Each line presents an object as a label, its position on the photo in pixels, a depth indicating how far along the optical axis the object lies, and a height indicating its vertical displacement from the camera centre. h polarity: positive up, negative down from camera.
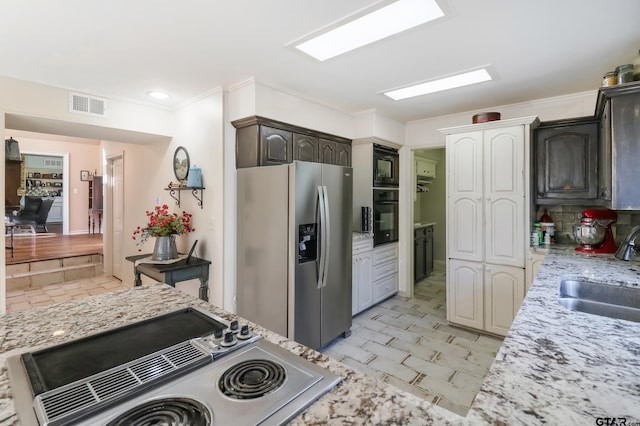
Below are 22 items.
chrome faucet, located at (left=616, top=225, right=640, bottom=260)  2.35 -0.28
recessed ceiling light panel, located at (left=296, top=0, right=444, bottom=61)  1.80 +1.16
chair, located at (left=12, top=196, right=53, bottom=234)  6.54 +0.05
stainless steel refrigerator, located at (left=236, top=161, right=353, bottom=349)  2.70 -0.33
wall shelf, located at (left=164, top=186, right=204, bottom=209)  3.30 +0.24
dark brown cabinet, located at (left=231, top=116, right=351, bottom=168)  3.01 +0.70
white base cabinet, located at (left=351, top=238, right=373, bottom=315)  3.76 -0.75
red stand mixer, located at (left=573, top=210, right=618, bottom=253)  2.83 -0.19
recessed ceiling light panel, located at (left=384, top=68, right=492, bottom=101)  2.78 +1.20
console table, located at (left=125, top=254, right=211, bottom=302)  2.92 -0.56
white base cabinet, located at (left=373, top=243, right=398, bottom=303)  4.12 -0.80
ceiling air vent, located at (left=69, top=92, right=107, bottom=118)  3.02 +1.05
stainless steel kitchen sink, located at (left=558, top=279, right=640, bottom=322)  1.75 -0.51
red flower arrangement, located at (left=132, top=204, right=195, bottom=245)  3.27 -0.13
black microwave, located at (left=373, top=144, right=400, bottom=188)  4.12 +0.61
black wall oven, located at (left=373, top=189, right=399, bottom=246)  4.12 -0.05
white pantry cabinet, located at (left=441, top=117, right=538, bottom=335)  3.12 -0.08
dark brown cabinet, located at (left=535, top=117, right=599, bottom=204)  3.03 +0.50
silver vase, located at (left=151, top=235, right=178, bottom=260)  3.24 -0.37
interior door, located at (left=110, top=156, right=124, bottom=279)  4.85 -0.01
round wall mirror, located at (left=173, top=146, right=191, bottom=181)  3.57 +0.56
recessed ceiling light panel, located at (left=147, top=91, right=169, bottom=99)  3.22 +1.21
